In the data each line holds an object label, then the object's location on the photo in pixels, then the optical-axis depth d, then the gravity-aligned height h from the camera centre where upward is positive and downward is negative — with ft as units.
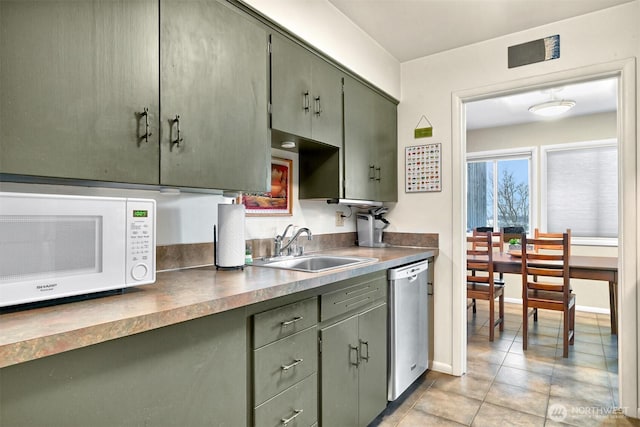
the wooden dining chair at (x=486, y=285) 11.71 -2.38
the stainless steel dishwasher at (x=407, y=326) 7.27 -2.38
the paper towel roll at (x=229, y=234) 5.55 -0.28
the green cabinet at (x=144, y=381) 2.64 -1.42
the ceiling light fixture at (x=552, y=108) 11.85 +3.55
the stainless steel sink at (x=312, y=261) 6.83 -0.91
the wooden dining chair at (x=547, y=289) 10.49 -2.21
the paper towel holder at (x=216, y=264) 5.63 -0.76
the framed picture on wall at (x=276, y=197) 7.20 +0.37
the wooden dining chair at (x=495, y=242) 14.03 -1.13
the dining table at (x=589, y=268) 10.39 -1.60
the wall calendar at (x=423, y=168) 9.43 +1.24
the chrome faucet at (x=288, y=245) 7.38 -0.60
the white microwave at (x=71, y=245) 2.96 -0.27
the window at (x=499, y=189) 16.69 +1.26
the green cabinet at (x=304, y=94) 6.11 +2.25
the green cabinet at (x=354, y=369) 5.49 -2.56
